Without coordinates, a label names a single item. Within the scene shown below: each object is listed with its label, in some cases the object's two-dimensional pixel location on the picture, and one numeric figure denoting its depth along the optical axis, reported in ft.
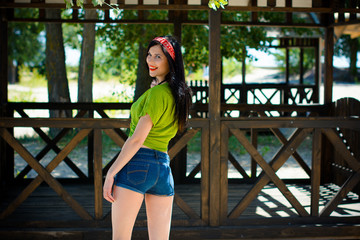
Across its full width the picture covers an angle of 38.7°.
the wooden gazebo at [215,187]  18.13
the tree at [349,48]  79.40
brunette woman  10.98
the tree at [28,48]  99.95
